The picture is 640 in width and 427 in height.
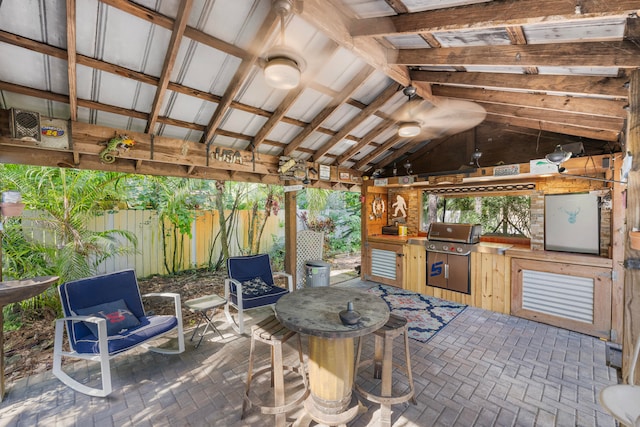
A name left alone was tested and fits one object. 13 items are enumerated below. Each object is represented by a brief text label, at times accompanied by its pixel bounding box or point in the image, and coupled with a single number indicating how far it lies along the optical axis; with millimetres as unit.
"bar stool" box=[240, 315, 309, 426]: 2041
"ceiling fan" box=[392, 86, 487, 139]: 4082
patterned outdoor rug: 3814
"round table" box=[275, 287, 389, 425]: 1949
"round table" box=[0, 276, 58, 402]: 2165
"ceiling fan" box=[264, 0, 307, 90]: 1918
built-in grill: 4777
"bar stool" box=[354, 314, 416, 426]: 2137
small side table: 3381
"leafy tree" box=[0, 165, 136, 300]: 3496
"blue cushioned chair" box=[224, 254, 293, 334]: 3693
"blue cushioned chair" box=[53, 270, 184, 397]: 2469
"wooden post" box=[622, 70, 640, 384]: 1874
